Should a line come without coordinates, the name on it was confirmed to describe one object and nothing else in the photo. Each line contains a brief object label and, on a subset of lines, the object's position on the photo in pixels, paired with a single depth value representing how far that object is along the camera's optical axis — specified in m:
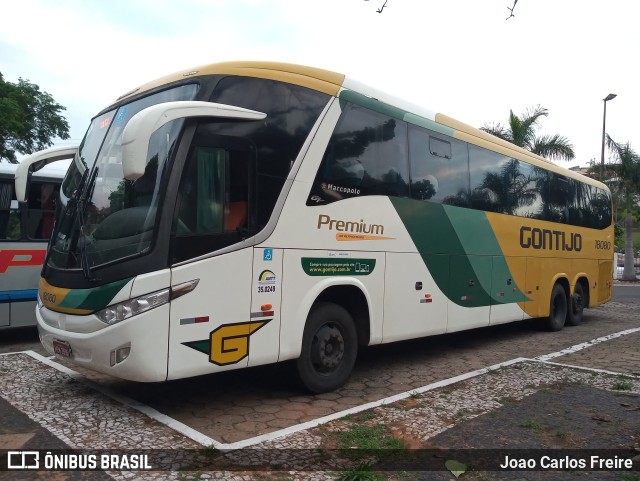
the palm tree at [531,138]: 22.72
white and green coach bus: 4.48
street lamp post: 27.80
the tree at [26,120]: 21.36
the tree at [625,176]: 27.28
